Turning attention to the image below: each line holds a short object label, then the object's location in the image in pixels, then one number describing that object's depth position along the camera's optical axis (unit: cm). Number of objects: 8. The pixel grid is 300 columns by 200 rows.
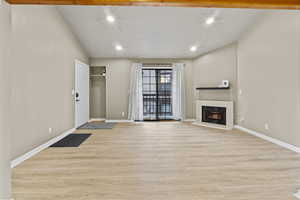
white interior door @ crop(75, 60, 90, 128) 418
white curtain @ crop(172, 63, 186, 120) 531
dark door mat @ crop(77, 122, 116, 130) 428
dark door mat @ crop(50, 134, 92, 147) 284
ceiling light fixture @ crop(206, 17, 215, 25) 332
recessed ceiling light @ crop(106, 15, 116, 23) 331
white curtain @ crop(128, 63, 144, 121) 523
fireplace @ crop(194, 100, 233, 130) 408
